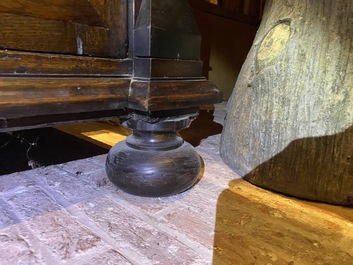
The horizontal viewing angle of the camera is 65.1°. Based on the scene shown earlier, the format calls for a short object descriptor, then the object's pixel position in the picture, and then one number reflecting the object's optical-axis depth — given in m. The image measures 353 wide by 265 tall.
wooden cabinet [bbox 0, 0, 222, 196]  0.50
